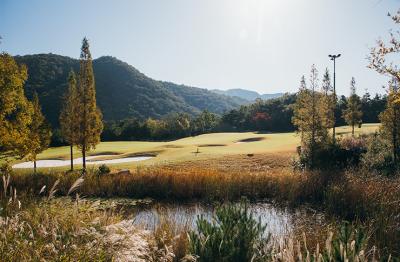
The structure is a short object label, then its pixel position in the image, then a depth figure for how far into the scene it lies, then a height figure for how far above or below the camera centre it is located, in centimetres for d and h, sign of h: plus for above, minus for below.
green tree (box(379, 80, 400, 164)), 2990 +19
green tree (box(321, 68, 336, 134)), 4494 +421
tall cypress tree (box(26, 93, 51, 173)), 3559 +52
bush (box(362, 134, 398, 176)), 2371 -198
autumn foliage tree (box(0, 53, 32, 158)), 1930 +129
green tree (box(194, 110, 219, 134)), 9025 +171
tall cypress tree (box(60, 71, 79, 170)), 3212 +133
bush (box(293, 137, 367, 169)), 2547 -189
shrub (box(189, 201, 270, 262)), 672 -197
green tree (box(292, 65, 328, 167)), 2961 +77
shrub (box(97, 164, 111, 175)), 2495 -244
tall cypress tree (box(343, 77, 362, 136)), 5653 +248
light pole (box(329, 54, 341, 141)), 4688 +810
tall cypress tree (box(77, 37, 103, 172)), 3209 +166
